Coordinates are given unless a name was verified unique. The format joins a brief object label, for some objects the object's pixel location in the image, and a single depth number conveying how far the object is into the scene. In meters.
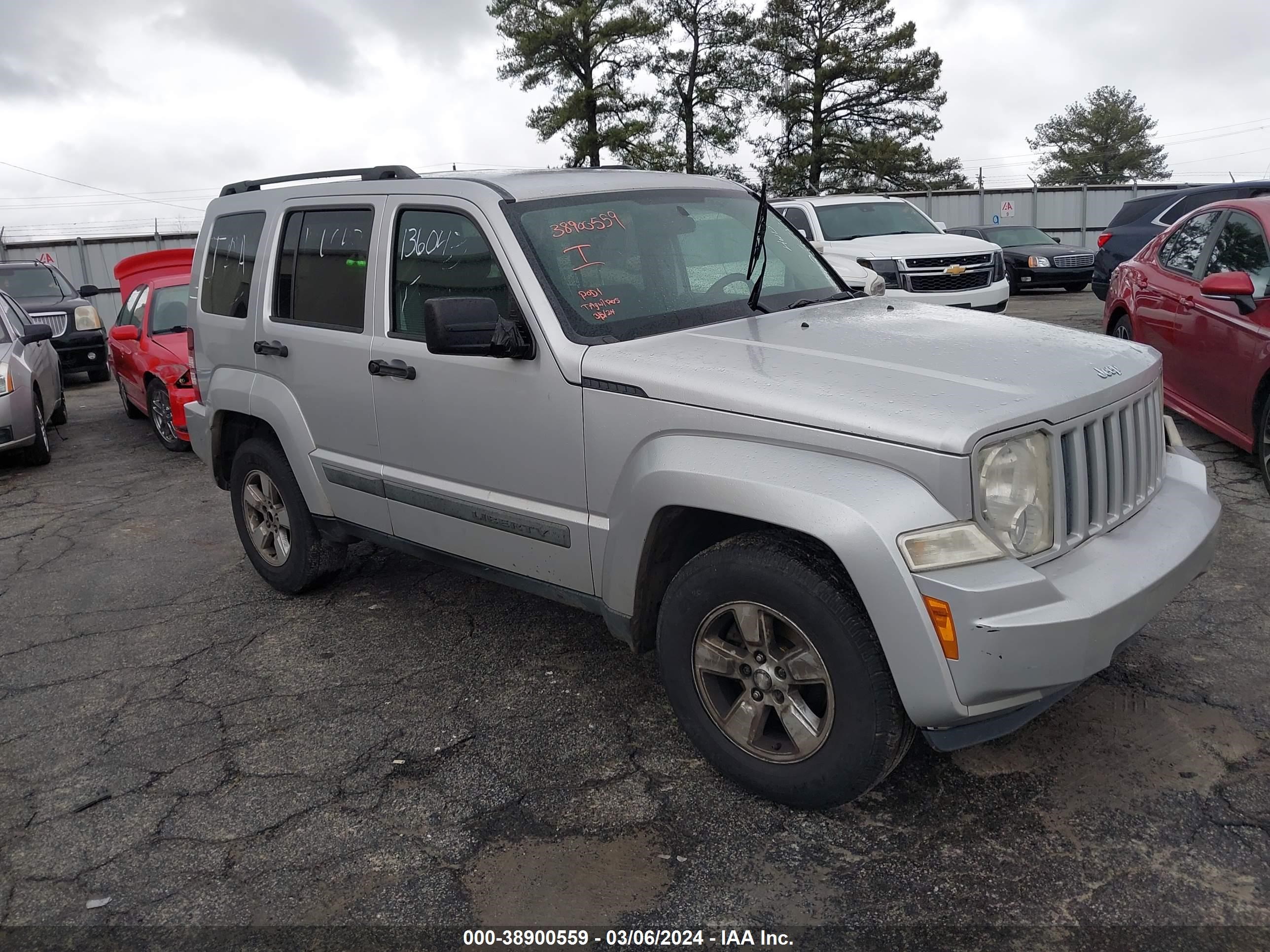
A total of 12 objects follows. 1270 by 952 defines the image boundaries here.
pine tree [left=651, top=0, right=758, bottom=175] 37.66
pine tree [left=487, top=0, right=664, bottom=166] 34.53
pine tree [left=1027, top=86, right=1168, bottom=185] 64.56
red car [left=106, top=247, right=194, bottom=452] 9.31
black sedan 18.70
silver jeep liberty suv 2.79
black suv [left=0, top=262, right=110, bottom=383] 14.21
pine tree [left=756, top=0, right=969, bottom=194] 38.19
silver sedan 8.76
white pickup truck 11.74
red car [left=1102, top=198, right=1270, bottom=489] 5.63
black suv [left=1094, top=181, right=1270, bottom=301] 11.64
